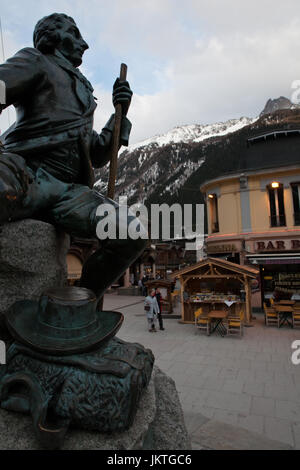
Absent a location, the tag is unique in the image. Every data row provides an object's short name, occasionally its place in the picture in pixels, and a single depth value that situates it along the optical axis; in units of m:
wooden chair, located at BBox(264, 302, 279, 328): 11.29
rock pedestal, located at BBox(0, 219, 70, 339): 1.89
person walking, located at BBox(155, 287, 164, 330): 11.43
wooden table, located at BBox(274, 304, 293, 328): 11.03
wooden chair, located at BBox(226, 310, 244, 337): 9.84
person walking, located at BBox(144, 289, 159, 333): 11.20
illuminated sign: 17.81
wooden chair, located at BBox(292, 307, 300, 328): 10.86
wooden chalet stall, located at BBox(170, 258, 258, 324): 11.44
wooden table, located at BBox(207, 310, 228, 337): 10.19
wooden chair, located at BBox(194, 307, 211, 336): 10.25
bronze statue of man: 1.93
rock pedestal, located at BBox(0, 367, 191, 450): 1.34
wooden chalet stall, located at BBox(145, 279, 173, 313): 14.29
